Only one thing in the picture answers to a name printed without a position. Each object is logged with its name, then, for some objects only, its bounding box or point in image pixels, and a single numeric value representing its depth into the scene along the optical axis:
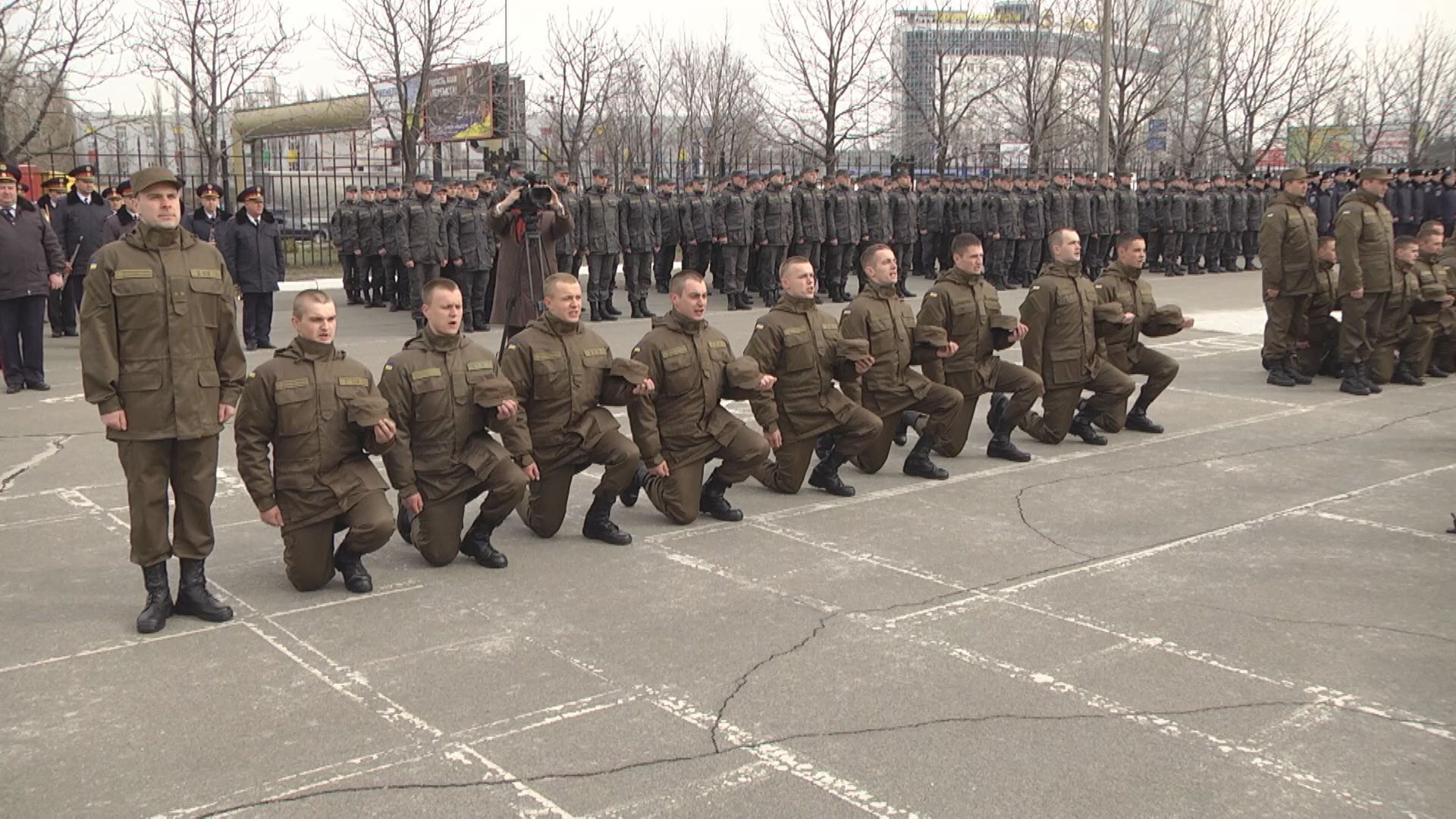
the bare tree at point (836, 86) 28.88
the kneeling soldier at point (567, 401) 7.27
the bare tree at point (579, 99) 29.06
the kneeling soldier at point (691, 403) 7.72
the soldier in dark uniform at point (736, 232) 19.83
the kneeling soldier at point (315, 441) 6.04
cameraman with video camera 10.52
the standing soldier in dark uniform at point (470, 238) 17.47
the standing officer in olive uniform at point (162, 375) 5.67
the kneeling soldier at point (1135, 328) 10.59
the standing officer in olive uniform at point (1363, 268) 12.24
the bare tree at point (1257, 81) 35.59
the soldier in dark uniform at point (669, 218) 20.70
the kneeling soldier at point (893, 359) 8.84
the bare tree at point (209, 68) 22.92
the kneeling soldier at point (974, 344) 9.46
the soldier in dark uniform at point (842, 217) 21.19
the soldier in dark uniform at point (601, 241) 18.69
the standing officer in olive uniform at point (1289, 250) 12.59
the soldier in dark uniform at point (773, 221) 20.20
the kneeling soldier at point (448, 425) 6.70
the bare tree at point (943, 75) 31.52
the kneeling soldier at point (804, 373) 8.41
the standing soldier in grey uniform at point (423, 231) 17.25
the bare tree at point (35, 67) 19.61
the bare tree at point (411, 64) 24.62
